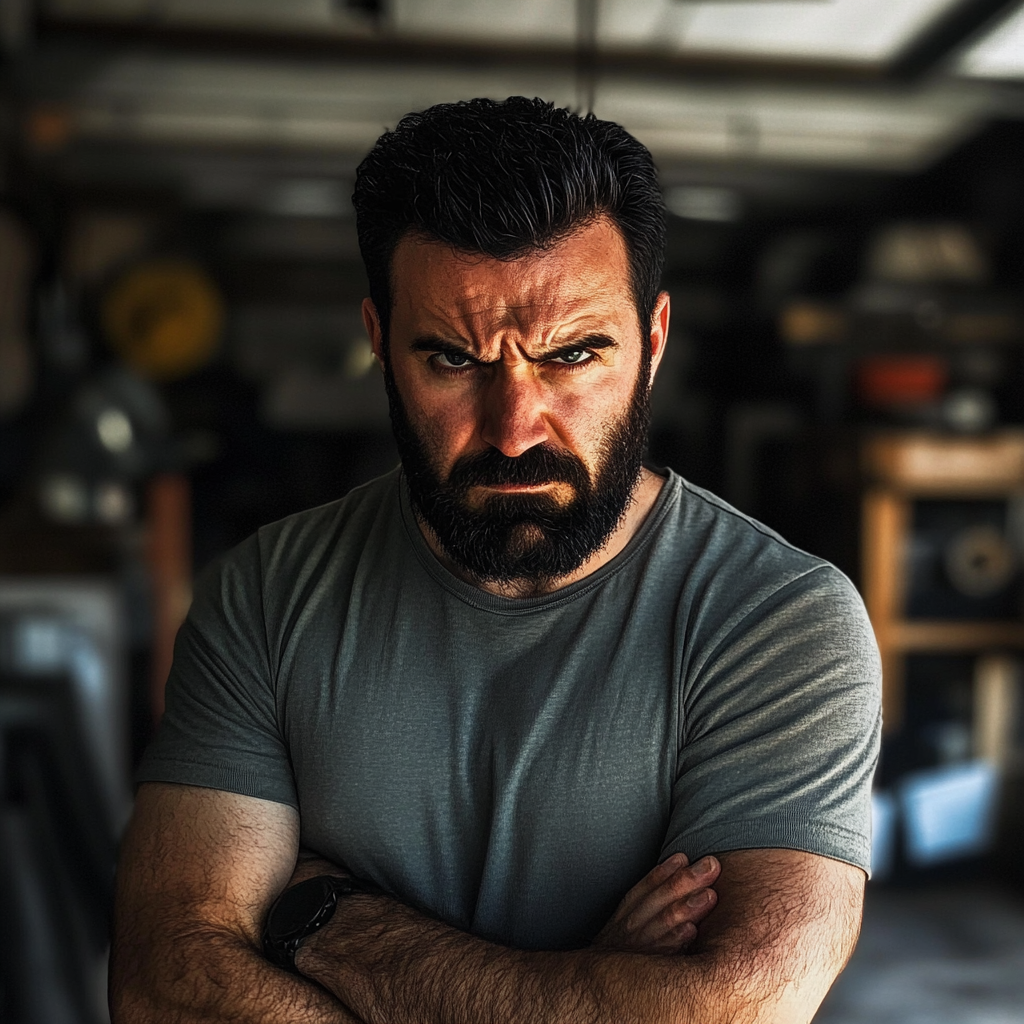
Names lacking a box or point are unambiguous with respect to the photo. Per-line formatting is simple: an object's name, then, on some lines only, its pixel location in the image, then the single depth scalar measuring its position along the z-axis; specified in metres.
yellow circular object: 4.45
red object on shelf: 4.18
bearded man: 1.07
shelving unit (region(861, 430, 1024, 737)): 3.88
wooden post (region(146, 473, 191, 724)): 3.96
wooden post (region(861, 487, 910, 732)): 3.93
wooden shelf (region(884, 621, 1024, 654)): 3.98
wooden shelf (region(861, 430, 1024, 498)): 3.87
